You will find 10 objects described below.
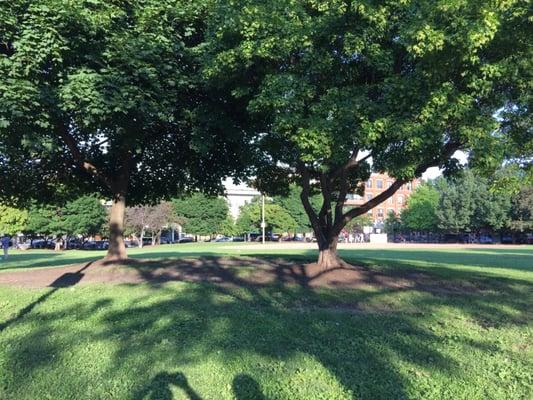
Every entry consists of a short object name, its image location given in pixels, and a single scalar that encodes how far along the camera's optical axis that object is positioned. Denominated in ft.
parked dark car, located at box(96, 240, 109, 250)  213.05
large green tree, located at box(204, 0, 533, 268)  31.27
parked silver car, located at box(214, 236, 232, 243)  319.45
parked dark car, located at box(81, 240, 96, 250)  214.12
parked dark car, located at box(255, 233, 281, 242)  319.86
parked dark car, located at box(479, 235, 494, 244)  282.15
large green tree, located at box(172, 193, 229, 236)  287.89
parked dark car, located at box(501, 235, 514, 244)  275.18
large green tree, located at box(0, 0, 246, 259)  36.60
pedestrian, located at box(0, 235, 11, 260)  110.01
